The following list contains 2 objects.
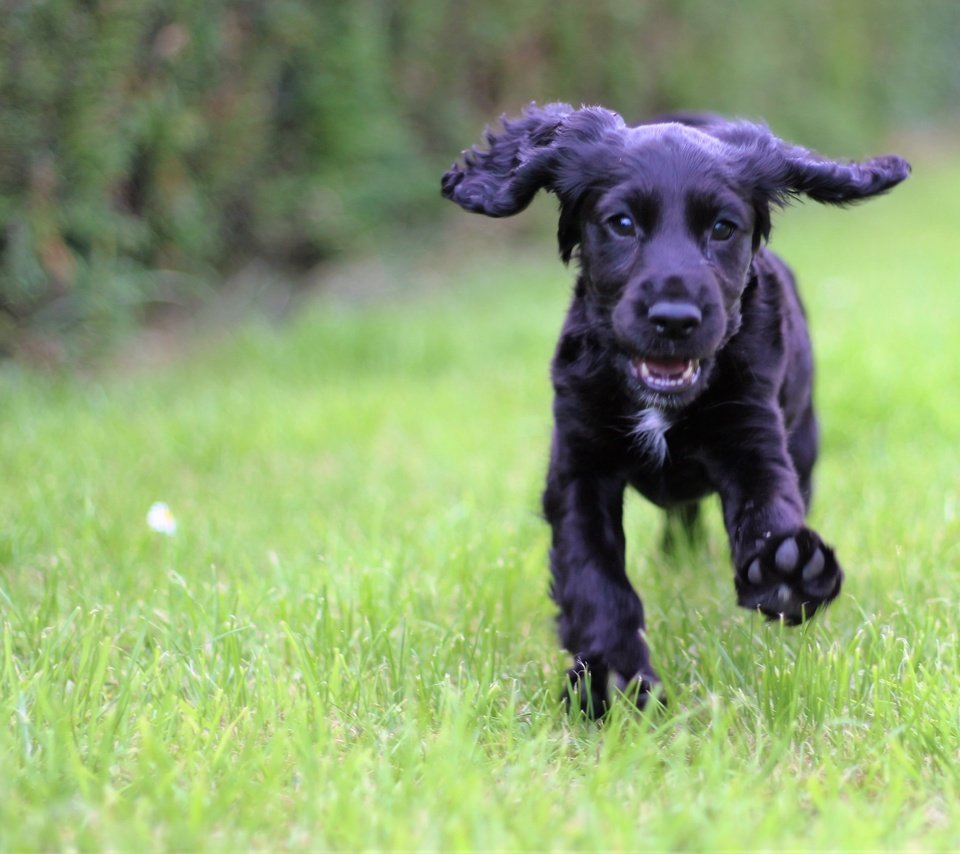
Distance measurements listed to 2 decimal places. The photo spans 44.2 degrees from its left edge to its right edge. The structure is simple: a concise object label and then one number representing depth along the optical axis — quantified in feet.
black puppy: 6.62
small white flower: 9.21
